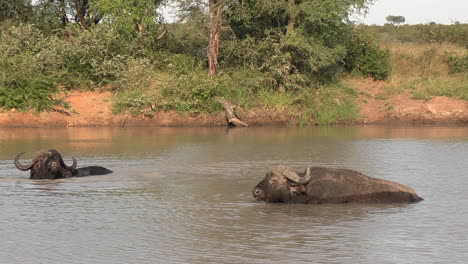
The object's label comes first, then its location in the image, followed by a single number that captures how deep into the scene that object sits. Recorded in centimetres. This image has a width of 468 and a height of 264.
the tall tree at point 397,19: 9954
